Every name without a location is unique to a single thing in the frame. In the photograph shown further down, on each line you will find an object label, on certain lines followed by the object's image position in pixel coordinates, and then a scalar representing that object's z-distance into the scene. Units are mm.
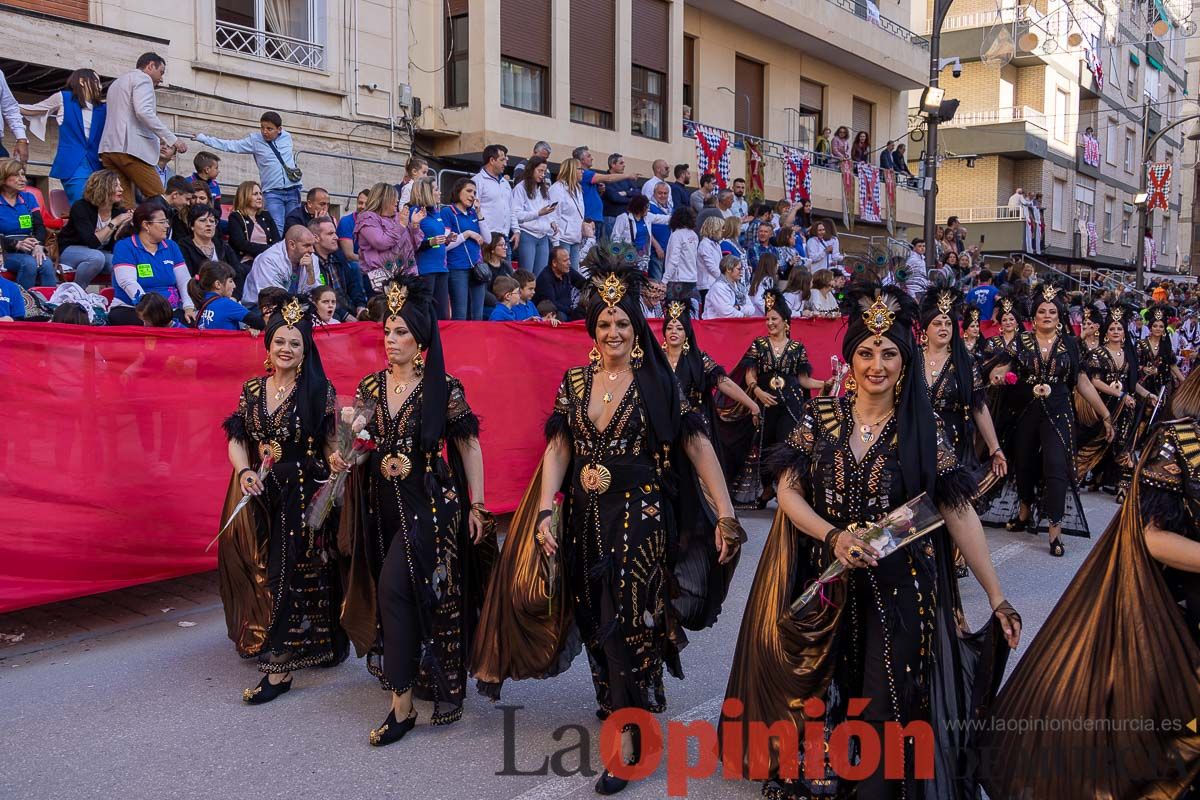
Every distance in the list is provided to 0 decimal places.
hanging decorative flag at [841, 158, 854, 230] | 23297
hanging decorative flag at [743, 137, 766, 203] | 20453
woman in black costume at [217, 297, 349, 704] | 5438
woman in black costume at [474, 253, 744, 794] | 4586
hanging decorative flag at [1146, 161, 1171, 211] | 36156
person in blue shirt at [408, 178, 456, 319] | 10258
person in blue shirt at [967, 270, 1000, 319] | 15641
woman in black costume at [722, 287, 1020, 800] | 3799
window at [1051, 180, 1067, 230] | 38781
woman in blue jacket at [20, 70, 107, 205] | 9594
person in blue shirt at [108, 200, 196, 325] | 8250
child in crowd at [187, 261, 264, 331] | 7801
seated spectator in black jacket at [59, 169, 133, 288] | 8875
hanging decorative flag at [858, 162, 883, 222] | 23844
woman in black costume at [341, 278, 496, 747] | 4820
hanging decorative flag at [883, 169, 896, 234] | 24891
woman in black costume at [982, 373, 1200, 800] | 3252
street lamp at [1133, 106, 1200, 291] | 31709
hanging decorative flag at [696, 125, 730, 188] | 19891
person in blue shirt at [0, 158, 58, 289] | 8383
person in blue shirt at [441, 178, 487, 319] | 10656
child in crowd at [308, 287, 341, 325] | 7730
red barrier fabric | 6055
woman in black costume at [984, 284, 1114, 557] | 8641
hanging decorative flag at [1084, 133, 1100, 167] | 39844
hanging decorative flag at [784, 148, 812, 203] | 21922
